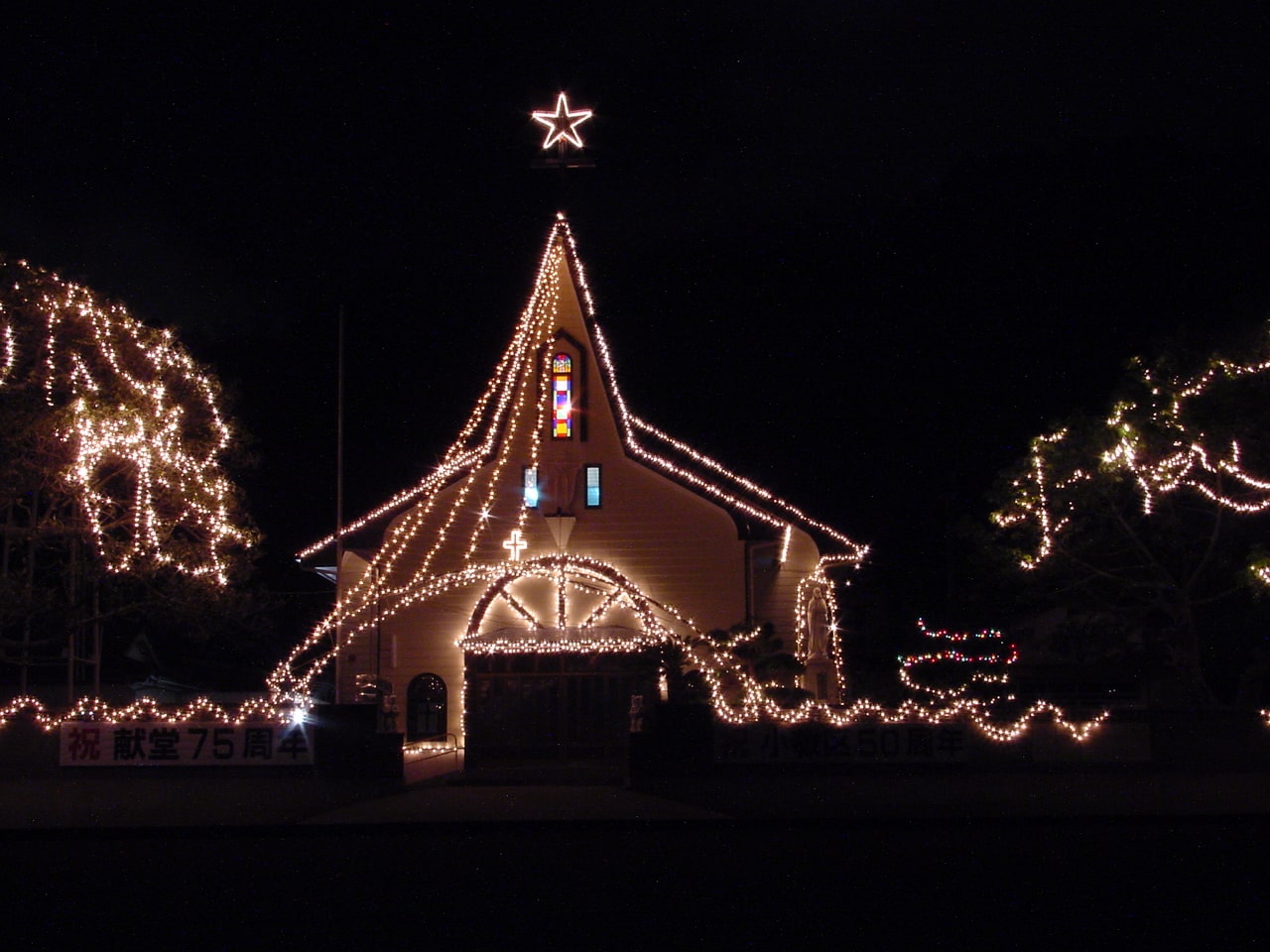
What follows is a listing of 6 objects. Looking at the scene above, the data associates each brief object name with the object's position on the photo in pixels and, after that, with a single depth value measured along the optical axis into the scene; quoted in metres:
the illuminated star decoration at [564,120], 24.34
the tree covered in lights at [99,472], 17.05
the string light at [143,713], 19.12
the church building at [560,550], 24.31
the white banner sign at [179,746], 19.05
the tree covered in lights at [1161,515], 19.91
